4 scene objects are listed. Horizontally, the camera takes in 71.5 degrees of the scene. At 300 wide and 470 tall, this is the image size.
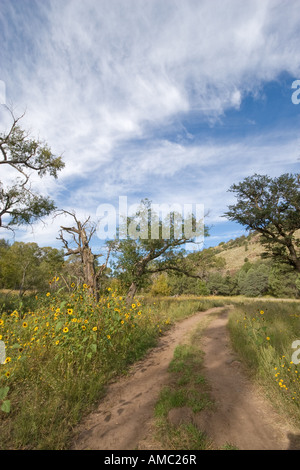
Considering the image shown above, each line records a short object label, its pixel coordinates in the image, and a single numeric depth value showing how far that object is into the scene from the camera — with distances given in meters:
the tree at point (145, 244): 12.96
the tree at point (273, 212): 13.79
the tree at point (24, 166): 12.54
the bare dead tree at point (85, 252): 7.93
